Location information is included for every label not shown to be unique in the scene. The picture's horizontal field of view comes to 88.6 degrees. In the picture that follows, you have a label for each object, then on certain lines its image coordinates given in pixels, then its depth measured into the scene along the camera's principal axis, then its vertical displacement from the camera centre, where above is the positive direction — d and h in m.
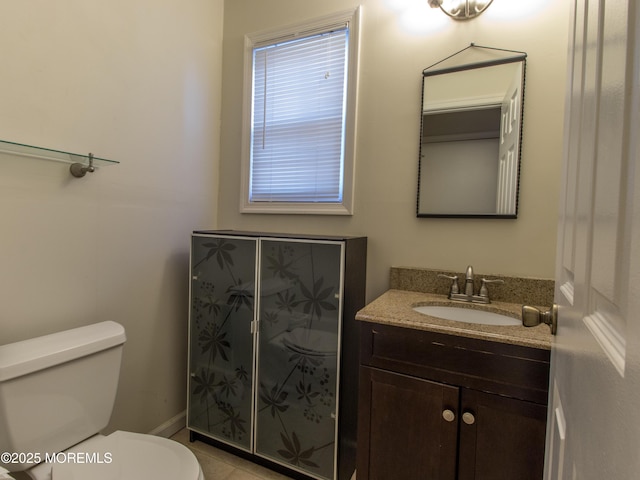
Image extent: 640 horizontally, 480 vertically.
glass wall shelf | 1.21 +0.26
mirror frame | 1.49 +0.60
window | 1.86 +0.67
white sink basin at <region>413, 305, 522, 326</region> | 1.37 -0.35
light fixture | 1.55 +1.09
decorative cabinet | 1.55 -0.61
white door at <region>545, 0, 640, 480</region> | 0.33 -0.02
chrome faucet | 1.49 -0.26
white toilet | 1.07 -0.72
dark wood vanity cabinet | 1.04 -0.60
